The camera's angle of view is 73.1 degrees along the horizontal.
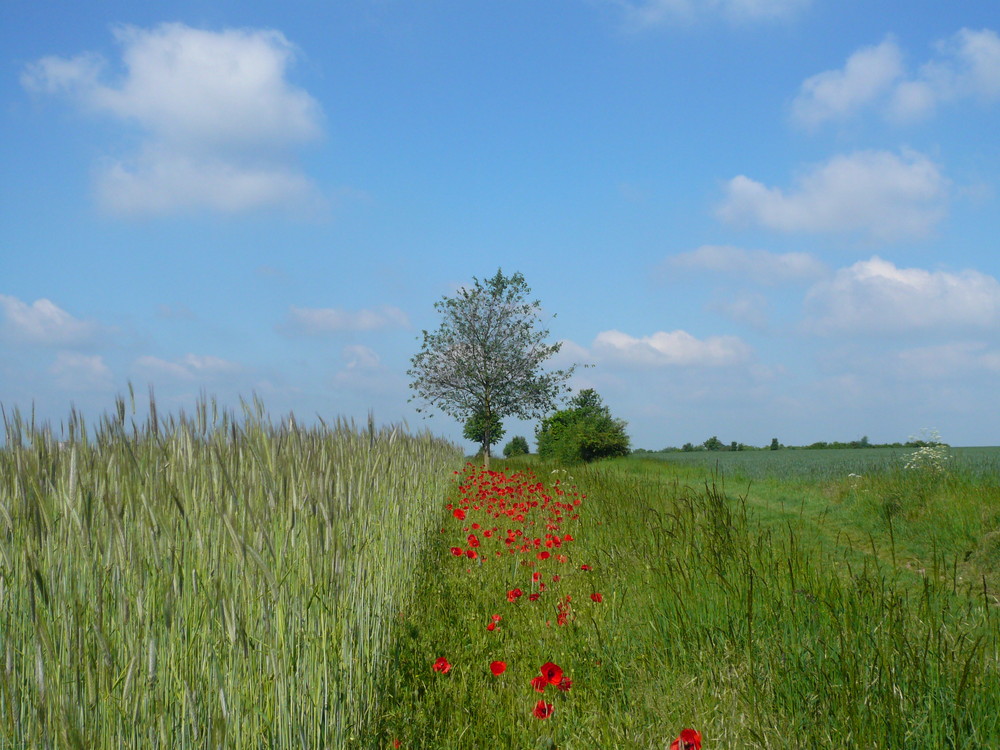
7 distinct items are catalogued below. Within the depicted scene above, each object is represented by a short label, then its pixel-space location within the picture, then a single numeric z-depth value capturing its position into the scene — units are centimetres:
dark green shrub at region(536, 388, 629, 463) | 2448
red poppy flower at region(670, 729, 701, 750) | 222
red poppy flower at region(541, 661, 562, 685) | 282
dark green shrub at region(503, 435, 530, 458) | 4325
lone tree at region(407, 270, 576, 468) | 2227
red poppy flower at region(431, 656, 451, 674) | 334
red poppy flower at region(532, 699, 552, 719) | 291
